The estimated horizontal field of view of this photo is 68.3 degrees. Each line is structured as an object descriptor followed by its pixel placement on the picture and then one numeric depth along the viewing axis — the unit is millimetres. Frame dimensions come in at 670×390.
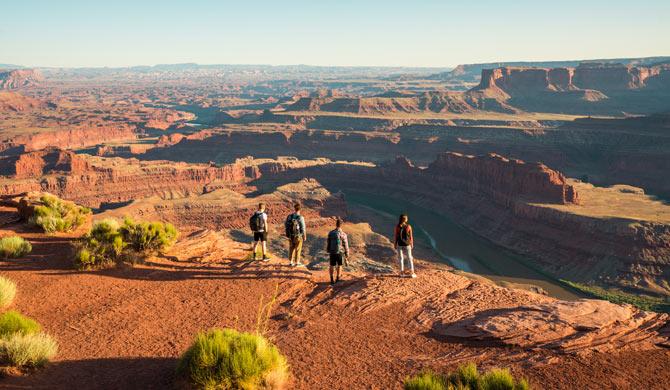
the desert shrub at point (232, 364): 8203
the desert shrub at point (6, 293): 12017
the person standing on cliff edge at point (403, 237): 15766
